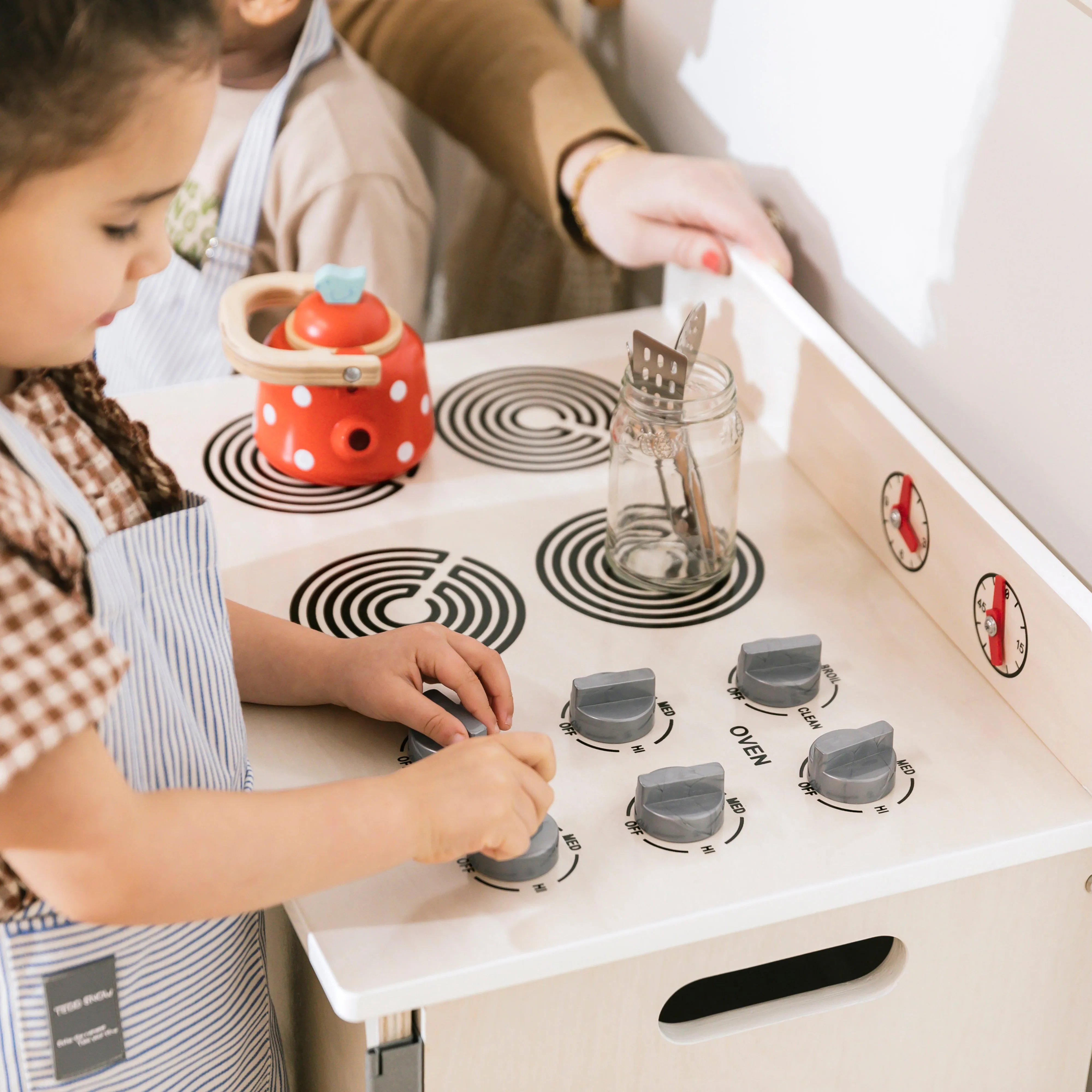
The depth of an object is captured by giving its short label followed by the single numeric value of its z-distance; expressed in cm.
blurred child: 124
